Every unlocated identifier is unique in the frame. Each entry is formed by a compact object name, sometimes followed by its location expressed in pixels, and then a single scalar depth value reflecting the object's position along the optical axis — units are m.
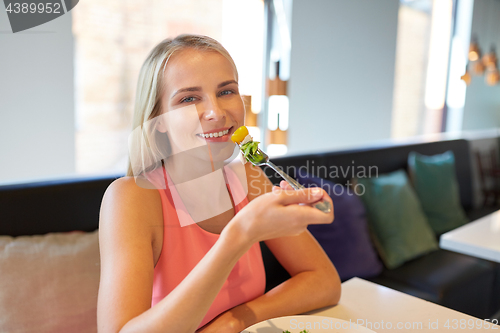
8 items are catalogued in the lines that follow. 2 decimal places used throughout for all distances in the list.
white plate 0.81
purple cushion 1.80
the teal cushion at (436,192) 2.67
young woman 0.73
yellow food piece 0.84
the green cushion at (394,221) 2.13
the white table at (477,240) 1.50
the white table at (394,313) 0.91
